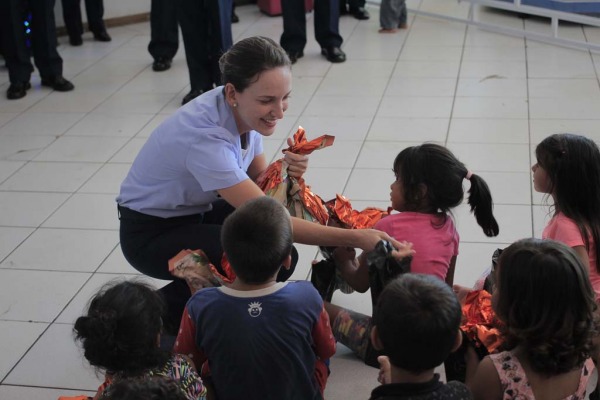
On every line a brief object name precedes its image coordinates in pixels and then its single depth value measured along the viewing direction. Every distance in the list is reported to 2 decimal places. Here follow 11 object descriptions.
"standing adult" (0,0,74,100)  4.77
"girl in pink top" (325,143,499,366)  2.22
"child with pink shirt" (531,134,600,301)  2.13
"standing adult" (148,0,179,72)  5.32
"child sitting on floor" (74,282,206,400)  1.78
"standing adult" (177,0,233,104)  4.62
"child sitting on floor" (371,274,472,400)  1.55
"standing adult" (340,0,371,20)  6.44
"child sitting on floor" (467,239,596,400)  1.67
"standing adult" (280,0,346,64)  5.37
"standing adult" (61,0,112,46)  5.98
